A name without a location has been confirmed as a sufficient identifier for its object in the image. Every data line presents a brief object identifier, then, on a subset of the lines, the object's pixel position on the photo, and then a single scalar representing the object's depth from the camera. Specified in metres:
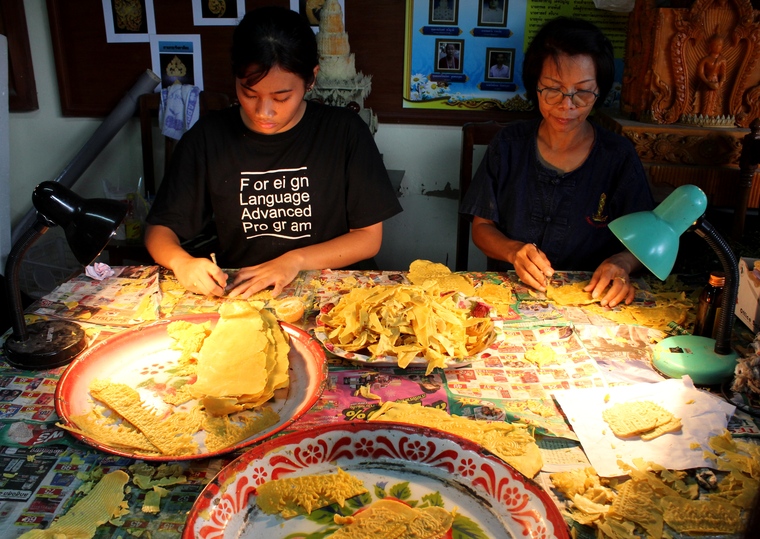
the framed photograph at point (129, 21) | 3.32
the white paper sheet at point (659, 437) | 1.16
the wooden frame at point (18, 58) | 3.32
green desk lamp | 1.33
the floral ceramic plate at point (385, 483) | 0.97
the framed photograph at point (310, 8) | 3.21
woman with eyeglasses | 2.04
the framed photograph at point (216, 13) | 3.26
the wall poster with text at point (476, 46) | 3.17
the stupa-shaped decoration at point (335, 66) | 2.93
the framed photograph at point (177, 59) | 3.34
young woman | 2.22
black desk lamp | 1.33
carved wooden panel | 2.58
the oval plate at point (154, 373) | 1.26
